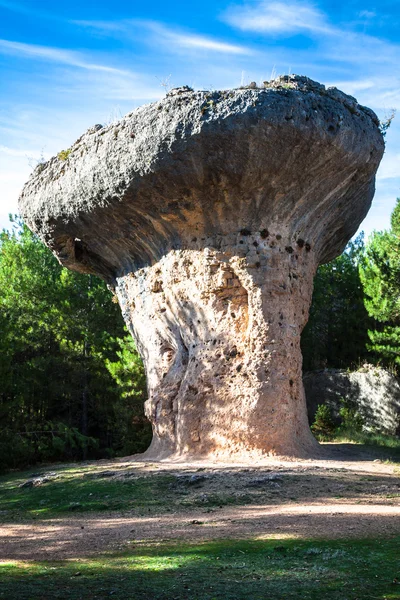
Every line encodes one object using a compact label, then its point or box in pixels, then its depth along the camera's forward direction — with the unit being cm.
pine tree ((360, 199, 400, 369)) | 2244
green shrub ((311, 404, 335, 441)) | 1948
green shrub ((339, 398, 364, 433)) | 1961
